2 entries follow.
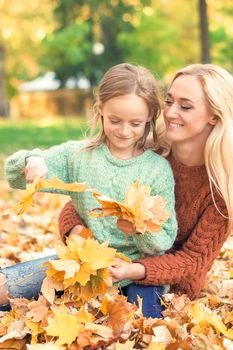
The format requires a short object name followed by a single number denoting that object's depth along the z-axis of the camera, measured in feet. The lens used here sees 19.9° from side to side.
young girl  9.64
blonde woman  9.95
